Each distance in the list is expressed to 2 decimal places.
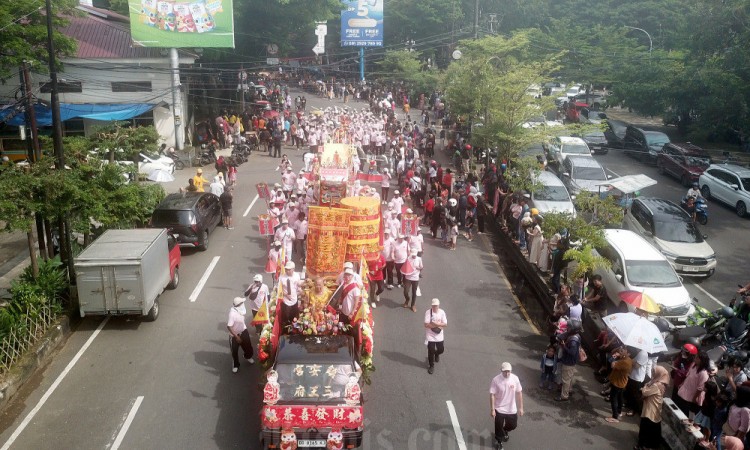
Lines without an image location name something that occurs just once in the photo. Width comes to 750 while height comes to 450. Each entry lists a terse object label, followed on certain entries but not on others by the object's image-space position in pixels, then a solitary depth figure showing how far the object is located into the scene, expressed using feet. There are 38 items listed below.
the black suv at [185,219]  60.13
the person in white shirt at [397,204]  60.03
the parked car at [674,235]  61.11
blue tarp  93.04
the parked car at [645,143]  113.70
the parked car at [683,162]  97.86
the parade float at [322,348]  29.89
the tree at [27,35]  77.33
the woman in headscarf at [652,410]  32.04
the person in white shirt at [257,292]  41.32
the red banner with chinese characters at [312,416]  29.78
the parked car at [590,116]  139.16
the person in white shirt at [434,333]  38.55
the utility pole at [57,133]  47.34
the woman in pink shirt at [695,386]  34.12
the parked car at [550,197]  71.97
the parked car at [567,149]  97.76
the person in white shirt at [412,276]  48.34
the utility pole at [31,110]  58.75
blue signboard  175.42
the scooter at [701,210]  78.54
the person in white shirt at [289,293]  37.37
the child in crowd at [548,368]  38.52
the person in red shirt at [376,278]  49.85
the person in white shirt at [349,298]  37.06
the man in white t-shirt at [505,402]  31.48
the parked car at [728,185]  83.71
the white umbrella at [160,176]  75.50
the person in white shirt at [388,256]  51.88
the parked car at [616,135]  125.80
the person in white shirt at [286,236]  52.54
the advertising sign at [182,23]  96.48
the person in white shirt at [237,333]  38.64
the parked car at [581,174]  84.99
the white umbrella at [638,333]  35.91
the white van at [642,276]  49.19
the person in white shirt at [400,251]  50.57
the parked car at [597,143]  120.88
